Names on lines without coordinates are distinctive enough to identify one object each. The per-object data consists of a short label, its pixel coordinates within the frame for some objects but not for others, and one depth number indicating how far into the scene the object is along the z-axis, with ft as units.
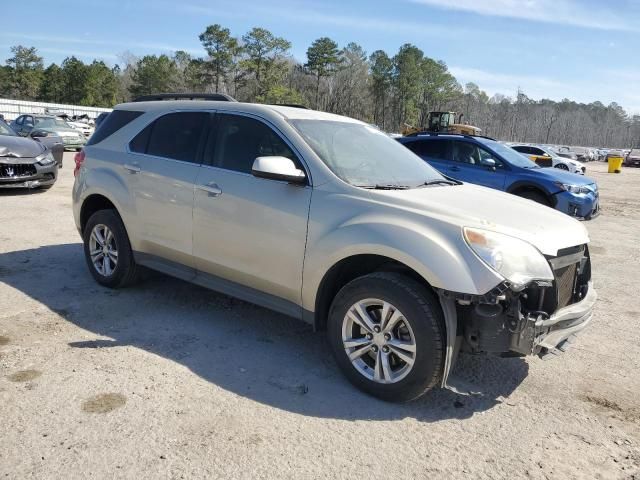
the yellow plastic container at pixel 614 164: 130.41
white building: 147.74
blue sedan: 34.24
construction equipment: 134.62
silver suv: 10.52
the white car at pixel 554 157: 86.17
